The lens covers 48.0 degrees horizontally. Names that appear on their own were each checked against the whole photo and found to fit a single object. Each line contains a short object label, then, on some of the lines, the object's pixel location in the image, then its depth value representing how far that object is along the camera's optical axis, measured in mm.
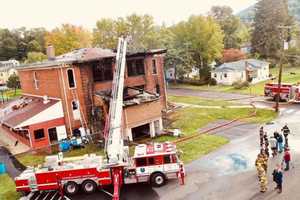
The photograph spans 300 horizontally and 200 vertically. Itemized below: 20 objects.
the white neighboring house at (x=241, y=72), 59594
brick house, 29781
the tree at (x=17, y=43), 108600
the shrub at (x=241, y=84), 54156
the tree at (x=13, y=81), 80312
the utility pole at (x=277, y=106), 35750
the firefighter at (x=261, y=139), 23702
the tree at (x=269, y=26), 78500
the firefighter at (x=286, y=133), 23383
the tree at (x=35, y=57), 83500
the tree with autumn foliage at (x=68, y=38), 74312
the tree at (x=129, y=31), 70562
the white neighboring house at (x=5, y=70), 95875
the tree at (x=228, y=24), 88375
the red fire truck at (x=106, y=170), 19016
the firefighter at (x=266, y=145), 22705
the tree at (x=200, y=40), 66000
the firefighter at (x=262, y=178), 17516
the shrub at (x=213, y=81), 61688
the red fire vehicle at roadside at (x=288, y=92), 39941
